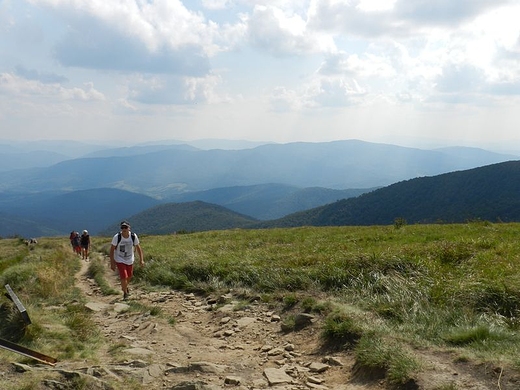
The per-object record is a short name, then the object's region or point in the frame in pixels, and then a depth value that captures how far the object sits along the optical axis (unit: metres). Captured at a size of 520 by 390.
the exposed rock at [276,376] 5.98
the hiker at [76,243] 26.00
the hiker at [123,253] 12.53
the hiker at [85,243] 24.36
